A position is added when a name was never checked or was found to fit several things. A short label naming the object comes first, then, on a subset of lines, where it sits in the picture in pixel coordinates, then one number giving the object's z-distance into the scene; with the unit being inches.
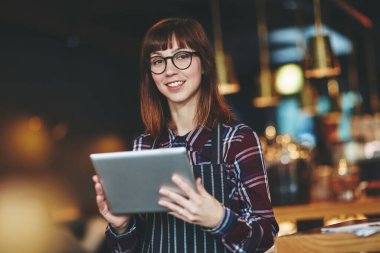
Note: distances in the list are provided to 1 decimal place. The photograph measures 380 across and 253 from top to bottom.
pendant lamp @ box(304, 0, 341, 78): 203.3
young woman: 79.2
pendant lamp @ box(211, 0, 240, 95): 235.3
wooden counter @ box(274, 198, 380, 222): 179.8
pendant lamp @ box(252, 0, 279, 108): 282.8
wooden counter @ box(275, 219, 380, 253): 79.8
